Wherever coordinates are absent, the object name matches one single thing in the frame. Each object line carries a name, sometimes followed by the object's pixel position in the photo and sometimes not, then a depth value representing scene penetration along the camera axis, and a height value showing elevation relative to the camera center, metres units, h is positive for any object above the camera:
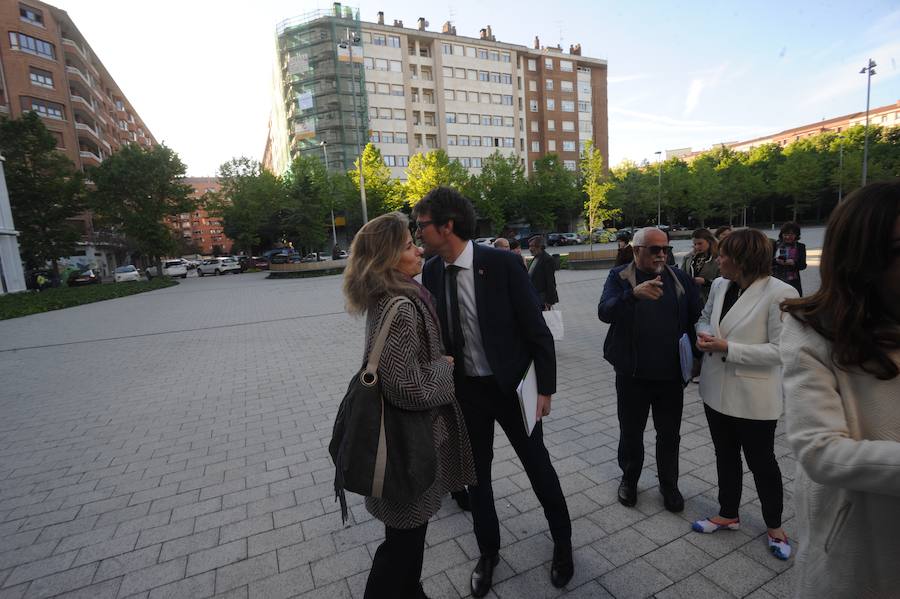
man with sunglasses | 2.90 -0.82
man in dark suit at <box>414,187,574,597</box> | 2.34 -0.59
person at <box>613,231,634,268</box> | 4.30 -0.33
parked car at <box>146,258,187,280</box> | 40.38 -1.71
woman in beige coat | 1.14 -0.48
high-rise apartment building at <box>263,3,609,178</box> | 57.25 +18.34
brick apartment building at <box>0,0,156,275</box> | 41.38 +16.64
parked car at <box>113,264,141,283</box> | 34.53 -1.59
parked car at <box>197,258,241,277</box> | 40.47 -1.74
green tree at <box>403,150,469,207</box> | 42.47 +5.62
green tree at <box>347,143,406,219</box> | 44.06 +4.64
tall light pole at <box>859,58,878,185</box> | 34.88 +9.88
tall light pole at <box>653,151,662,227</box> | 51.85 +1.70
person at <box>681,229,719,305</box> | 5.60 -0.57
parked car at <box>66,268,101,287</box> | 33.53 -1.66
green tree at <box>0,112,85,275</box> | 27.36 +4.08
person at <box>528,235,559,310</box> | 7.05 -0.76
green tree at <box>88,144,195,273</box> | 32.38 +4.16
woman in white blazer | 2.55 -0.89
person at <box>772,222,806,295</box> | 6.12 -0.61
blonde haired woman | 1.87 -0.52
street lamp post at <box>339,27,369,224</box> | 25.91 +10.97
